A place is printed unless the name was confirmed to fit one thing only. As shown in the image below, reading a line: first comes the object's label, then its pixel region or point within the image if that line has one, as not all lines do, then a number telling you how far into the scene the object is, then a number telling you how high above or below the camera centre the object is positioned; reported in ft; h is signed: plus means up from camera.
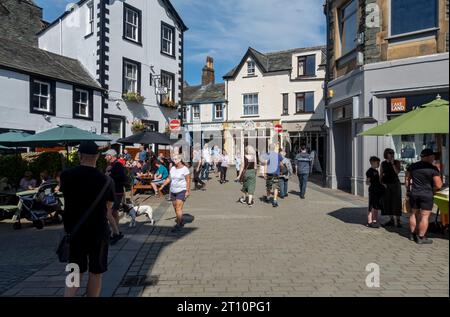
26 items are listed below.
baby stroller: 27.19 -3.29
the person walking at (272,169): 37.73 -0.82
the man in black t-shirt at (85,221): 12.80 -2.04
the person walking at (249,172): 35.76 -1.06
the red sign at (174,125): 56.10 +5.22
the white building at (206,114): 114.93 +14.24
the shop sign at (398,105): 36.36 +5.40
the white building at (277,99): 99.76 +16.96
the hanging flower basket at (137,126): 69.36 +6.21
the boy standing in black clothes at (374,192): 26.12 -2.13
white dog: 26.66 -3.70
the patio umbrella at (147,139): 44.80 +2.58
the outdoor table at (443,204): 20.99 -2.44
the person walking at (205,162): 58.29 -0.23
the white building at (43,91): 51.31 +10.20
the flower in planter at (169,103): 77.41 +11.67
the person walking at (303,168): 41.16 -0.79
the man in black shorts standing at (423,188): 21.29 -1.51
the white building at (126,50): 66.18 +20.44
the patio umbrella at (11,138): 35.60 +2.11
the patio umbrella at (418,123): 16.85 +1.95
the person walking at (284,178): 41.39 -1.90
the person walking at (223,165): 59.41 -0.69
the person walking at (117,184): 22.75 -1.47
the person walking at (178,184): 24.99 -1.54
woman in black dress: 25.99 -1.84
